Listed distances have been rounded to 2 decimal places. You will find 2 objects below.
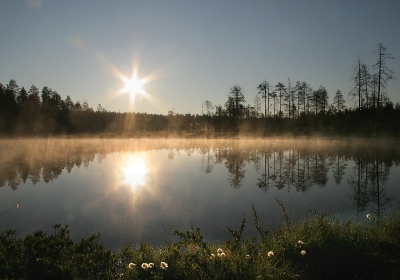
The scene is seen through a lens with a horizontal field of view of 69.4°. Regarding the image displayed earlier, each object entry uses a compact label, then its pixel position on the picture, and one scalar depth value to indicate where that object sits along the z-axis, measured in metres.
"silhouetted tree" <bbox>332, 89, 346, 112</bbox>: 69.25
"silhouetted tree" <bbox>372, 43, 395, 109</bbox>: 37.16
